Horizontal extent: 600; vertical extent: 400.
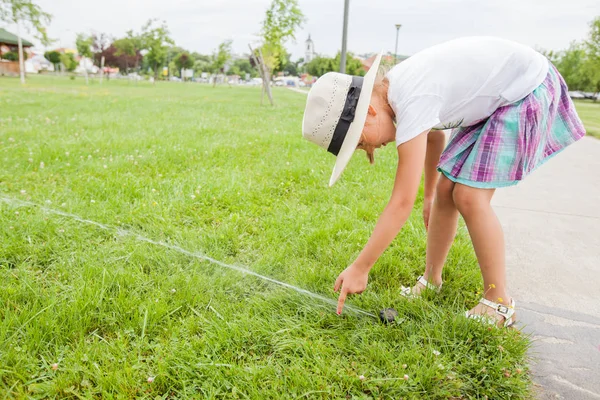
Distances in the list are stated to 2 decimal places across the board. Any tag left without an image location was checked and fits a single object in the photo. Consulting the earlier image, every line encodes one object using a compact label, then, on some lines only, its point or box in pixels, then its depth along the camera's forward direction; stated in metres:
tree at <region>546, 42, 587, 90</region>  47.06
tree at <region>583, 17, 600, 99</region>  29.27
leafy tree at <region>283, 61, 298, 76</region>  98.88
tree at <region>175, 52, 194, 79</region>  60.72
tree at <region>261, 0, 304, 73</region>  14.67
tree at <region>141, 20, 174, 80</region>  36.22
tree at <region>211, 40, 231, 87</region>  40.22
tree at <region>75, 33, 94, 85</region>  45.62
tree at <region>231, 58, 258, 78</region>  92.75
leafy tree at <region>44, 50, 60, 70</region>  59.17
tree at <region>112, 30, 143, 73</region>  38.56
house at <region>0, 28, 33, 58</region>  41.23
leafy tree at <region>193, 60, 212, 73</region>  68.38
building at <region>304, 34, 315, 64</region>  84.56
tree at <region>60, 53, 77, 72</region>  51.06
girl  1.60
